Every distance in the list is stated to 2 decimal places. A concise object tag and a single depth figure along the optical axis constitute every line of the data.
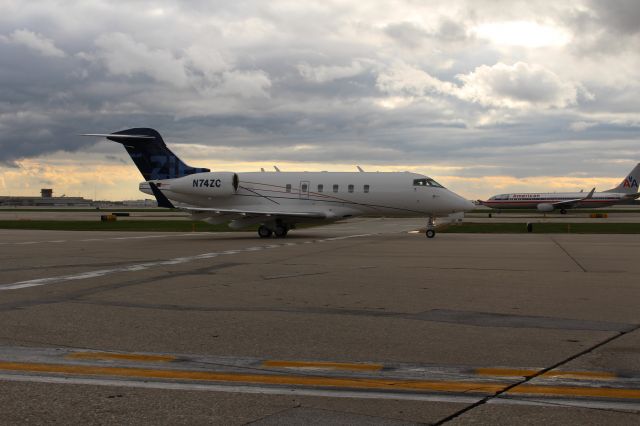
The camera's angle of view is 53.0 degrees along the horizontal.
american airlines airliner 85.44
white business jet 30.53
